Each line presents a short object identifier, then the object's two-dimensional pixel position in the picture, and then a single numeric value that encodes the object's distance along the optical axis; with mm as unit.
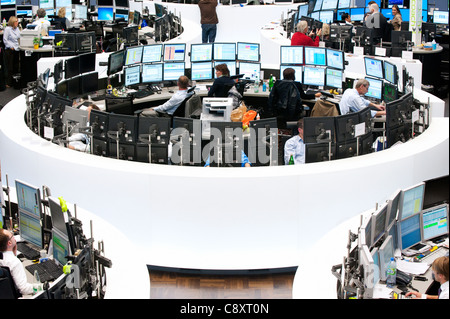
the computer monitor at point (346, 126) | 6133
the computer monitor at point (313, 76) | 9203
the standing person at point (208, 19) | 13516
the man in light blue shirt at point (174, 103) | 8148
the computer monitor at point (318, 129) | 6039
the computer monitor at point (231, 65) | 9600
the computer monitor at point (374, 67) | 8477
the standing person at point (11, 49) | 11617
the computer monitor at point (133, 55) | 9047
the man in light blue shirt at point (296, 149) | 6457
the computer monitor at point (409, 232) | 4866
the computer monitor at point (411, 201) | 4715
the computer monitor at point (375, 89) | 8469
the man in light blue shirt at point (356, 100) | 7754
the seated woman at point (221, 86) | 8391
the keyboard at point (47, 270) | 4523
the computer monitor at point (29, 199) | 4777
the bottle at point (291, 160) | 6469
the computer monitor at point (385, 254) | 4348
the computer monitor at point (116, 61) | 8766
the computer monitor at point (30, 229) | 4902
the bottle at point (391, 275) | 4449
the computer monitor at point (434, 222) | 4988
